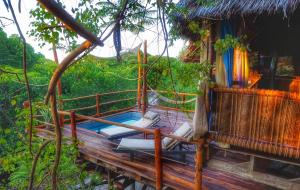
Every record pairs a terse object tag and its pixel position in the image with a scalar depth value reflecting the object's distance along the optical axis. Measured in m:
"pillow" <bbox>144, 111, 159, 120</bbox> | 7.40
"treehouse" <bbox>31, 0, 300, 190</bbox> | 3.87
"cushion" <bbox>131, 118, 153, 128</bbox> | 7.05
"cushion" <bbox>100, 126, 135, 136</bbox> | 6.27
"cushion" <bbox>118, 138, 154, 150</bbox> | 5.07
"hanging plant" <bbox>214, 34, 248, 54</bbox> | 3.64
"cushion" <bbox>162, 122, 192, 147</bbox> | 5.26
